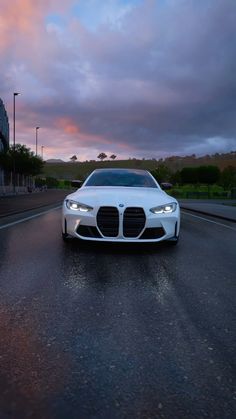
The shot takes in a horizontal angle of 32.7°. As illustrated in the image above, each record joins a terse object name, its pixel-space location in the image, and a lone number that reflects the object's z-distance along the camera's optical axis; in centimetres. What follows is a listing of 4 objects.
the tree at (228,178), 9594
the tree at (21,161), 6469
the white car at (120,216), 611
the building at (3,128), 7112
